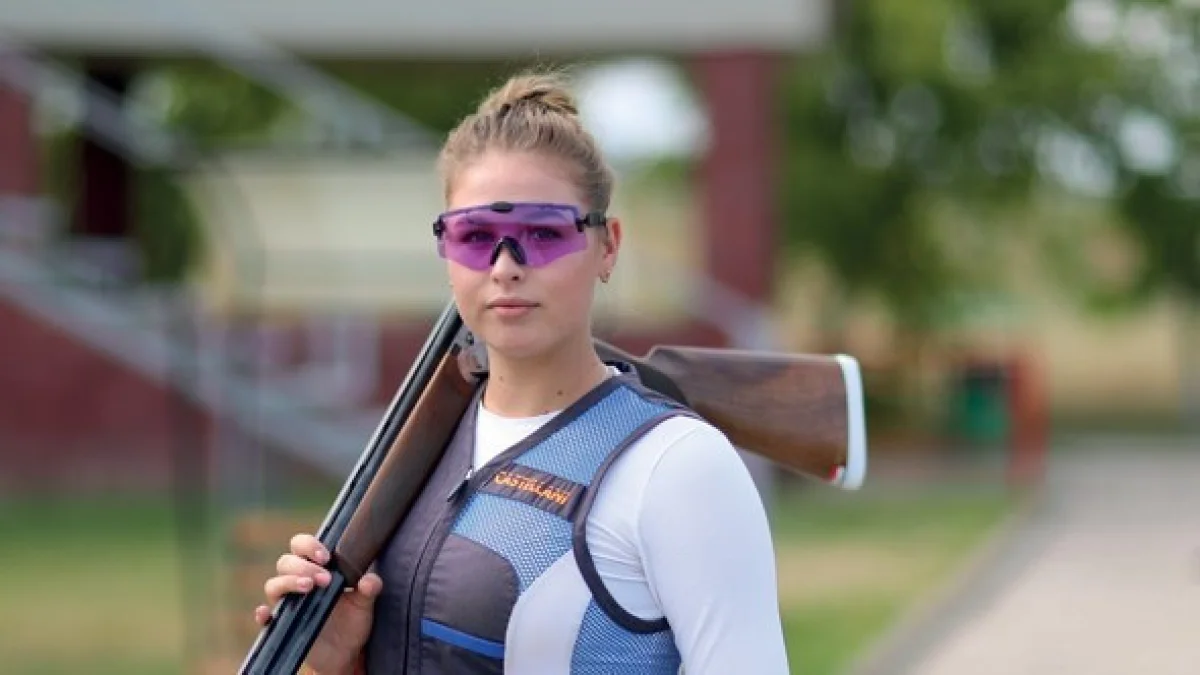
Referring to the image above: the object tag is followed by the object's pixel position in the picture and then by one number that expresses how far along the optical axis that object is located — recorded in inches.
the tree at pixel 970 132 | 914.1
